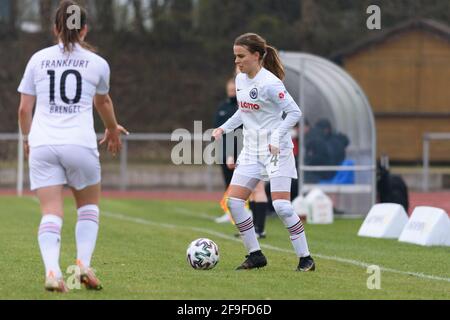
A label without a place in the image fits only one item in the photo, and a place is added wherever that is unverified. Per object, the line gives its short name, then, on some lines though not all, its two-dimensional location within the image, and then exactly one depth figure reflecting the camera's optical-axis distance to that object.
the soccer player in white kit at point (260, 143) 19.62
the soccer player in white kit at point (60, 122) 15.48
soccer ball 19.98
